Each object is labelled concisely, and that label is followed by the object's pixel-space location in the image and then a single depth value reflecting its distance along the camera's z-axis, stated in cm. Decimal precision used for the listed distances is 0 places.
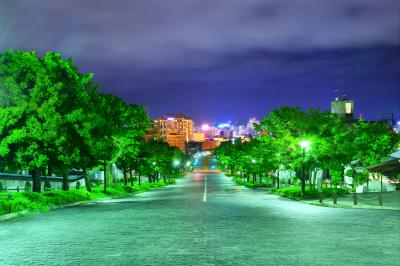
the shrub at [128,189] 4950
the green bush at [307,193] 3656
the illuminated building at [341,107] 12559
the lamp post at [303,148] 3766
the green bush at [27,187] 4188
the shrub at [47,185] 4691
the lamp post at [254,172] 6768
